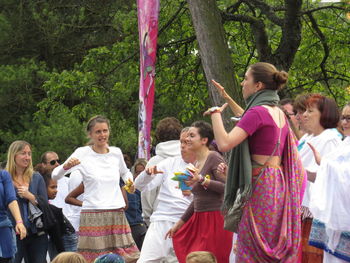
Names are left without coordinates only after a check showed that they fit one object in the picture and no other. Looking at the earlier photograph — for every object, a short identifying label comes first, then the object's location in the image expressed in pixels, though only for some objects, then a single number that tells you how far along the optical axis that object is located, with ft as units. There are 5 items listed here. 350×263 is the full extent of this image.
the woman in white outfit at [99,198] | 56.75
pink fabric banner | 69.15
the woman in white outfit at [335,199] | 37.50
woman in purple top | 35.88
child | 60.70
